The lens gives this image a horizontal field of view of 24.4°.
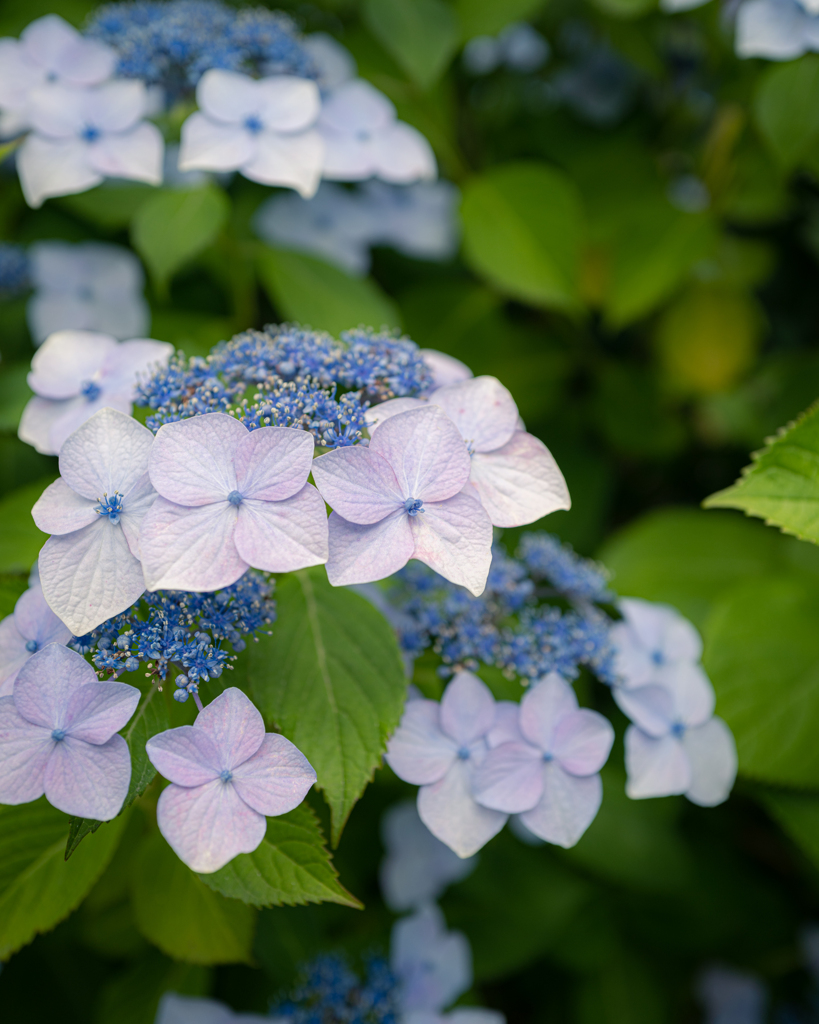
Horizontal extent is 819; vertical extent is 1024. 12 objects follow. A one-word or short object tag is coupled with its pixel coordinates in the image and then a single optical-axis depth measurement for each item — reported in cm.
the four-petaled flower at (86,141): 49
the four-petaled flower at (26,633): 40
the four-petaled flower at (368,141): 52
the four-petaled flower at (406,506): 39
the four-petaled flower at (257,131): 49
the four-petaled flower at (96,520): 39
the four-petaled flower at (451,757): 42
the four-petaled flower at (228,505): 38
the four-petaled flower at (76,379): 44
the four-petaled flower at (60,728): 39
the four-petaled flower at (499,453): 41
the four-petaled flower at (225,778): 39
